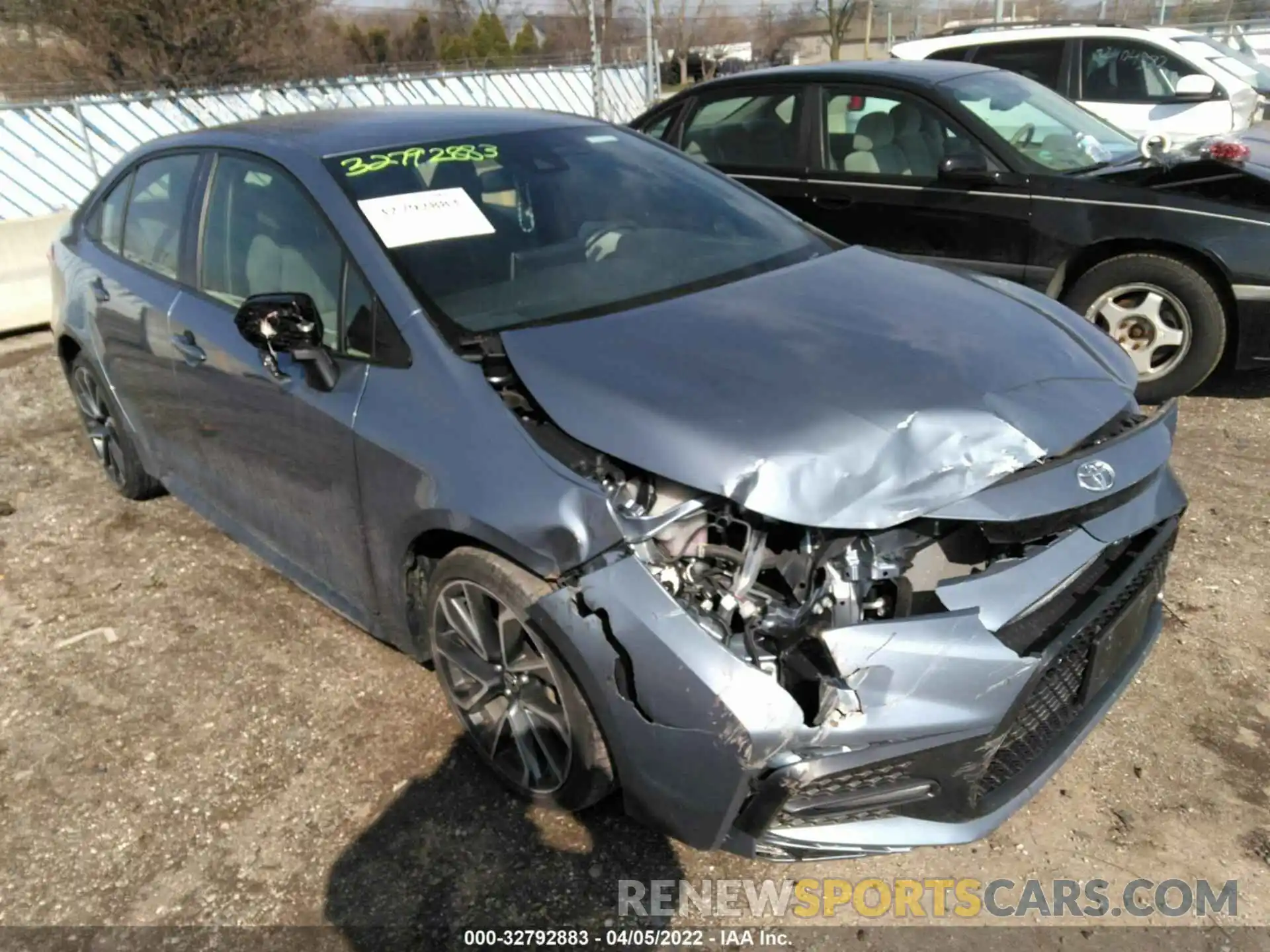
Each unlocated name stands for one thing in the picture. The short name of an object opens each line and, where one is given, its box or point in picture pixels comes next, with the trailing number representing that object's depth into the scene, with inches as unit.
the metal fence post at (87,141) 444.1
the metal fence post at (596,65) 690.8
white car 317.1
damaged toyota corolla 81.5
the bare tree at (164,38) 781.9
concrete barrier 296.5
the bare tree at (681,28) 1366.9
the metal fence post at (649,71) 751.7
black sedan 183.6
